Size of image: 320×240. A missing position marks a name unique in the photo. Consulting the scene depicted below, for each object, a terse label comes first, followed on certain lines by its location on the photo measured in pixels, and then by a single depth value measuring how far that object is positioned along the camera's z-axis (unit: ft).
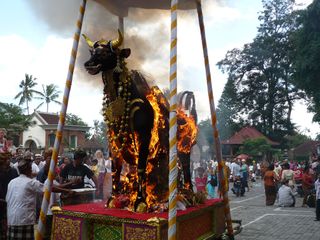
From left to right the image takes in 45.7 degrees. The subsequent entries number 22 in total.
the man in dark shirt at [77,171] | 24.30
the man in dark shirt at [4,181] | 19.67
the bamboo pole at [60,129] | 18.21
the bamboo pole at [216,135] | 23.68
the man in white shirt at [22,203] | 17.37
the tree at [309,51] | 61.67
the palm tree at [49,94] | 193.14
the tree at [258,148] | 122.72
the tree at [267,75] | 112.68
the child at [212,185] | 45.52
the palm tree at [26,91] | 187.01
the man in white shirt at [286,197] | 50.21
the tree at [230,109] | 143.84
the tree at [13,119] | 125.90
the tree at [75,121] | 158.36
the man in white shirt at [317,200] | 36.45
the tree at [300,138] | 239.77
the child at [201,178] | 40.11
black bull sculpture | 18.57
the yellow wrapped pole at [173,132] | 14.84
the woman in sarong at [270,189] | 51.37
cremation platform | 16.38
